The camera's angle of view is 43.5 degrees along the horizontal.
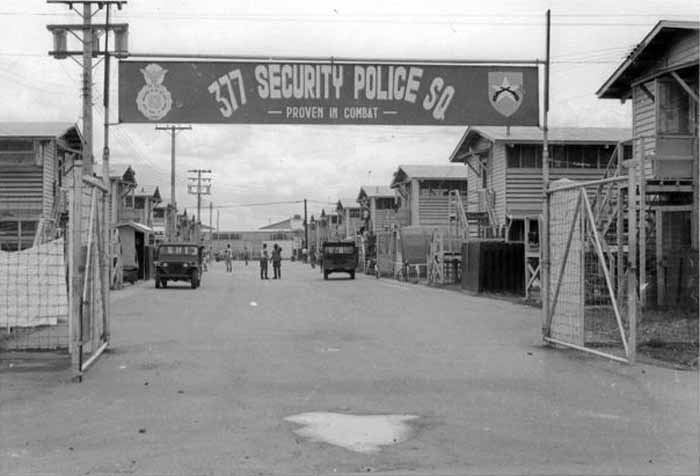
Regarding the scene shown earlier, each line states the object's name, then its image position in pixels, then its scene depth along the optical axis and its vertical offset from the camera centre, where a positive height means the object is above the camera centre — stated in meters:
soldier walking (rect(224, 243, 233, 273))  63.00 -1.20
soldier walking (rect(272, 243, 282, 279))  45.34 -0.84
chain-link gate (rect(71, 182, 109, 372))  11.47 -0.38
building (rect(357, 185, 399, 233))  77.88 +3.44
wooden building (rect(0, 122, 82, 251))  34.56 +2.56
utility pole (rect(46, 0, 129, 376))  10.38 +2.24
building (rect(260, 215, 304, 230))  156.34 +4.04
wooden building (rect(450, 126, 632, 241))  37.97 +3.57
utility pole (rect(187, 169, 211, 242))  96.38 +6.09
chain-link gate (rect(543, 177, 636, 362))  11.88 -0.43
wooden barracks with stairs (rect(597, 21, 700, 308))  20.41 +2.34
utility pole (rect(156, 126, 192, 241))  62.65 +6.52
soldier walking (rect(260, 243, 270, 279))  45.94 -1.03
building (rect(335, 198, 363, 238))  95.94 +3.04
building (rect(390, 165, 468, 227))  58.19 +3.46
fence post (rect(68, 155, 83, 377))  10.33 -0.26
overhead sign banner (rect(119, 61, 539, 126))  13.54 +2.37
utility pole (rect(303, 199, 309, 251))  112.25 +1.65
